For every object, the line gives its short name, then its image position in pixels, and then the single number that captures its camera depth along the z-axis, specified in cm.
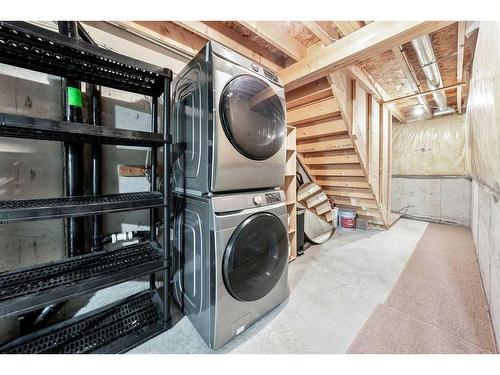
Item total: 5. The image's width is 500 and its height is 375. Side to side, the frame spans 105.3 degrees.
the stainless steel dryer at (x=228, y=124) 103
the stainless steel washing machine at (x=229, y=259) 104
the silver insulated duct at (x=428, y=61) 176
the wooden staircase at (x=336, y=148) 218
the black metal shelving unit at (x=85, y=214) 80
